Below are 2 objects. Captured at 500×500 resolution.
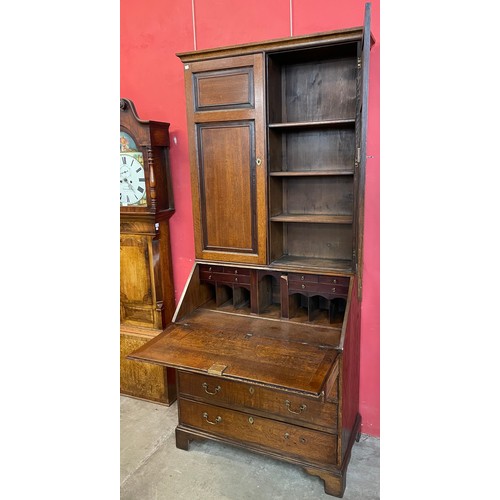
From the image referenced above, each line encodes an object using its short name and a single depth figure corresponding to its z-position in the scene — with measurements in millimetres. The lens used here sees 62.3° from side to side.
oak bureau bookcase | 2045
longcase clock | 2660
